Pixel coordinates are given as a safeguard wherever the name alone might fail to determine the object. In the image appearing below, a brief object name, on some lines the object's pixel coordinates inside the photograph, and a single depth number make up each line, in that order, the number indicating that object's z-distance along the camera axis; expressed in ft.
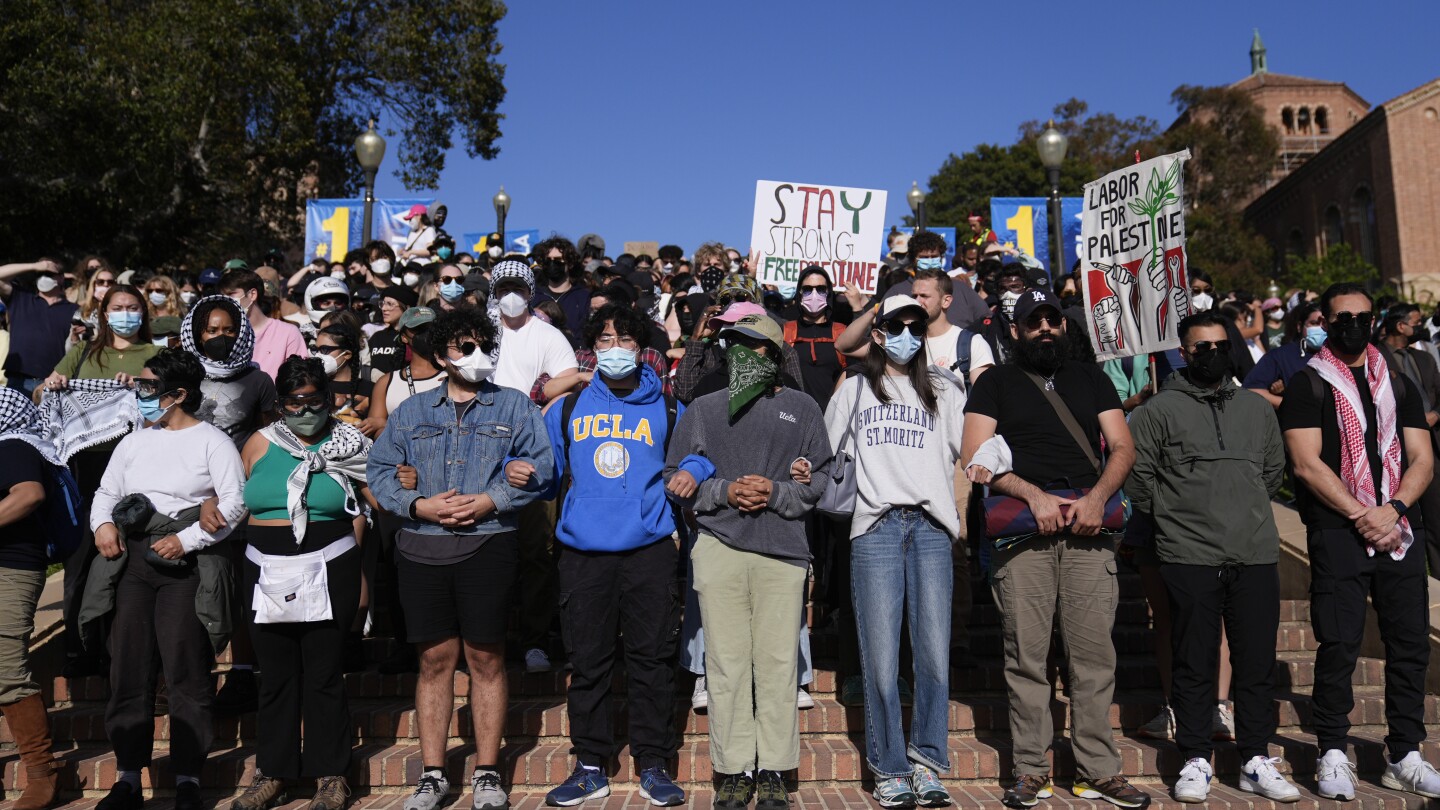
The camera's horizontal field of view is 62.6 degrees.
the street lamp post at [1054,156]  49.49
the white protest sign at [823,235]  34.73
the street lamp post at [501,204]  82.33
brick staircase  19.74
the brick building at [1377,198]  174.09
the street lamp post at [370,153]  53.01
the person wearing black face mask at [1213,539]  18.75
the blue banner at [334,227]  61.62
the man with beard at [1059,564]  18.31
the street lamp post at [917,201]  72.38
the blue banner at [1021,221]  63.82
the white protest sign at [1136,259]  24.09
